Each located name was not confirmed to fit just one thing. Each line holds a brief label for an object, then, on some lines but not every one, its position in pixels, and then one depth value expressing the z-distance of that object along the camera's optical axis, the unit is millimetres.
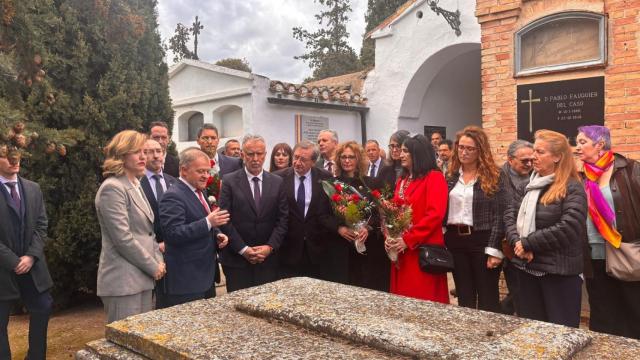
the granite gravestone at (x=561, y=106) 5363
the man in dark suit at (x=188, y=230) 3521
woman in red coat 3848
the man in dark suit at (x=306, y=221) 4402
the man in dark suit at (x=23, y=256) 3684
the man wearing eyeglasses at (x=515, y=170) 4070
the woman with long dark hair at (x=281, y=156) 5243
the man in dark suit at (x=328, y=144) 5645
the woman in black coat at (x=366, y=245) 4586
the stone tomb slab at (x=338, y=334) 1585
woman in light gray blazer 3197
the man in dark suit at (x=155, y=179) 4220
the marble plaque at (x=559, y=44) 5418
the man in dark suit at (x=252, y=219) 4156
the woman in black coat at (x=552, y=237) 3219
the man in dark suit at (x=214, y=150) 5395
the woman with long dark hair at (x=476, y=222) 3850
